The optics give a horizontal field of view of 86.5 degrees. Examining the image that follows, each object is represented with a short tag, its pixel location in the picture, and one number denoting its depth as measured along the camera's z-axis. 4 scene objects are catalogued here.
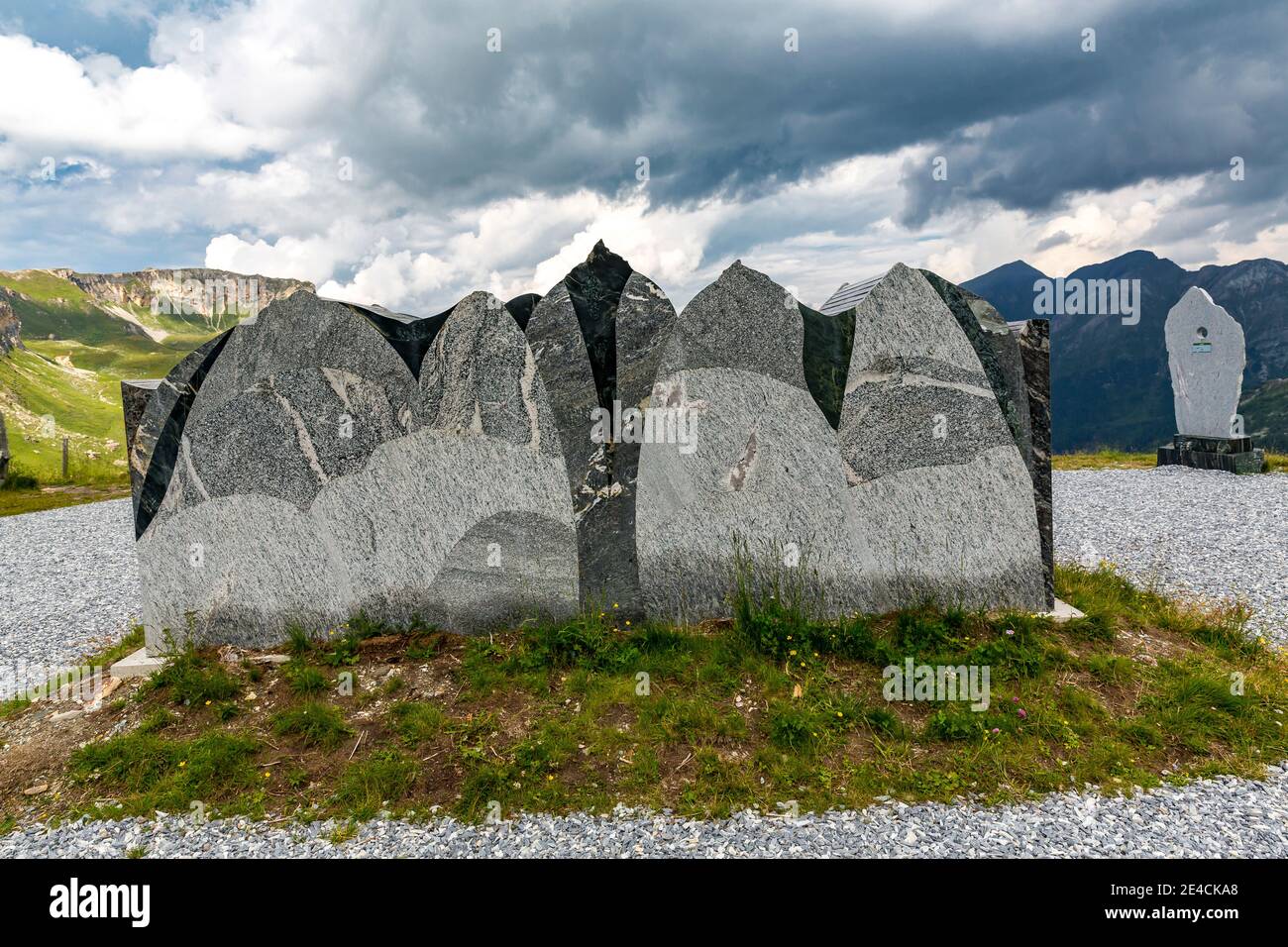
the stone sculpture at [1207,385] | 16.84
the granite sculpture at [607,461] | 6.84
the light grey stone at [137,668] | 6.90
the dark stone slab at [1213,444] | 16.70
